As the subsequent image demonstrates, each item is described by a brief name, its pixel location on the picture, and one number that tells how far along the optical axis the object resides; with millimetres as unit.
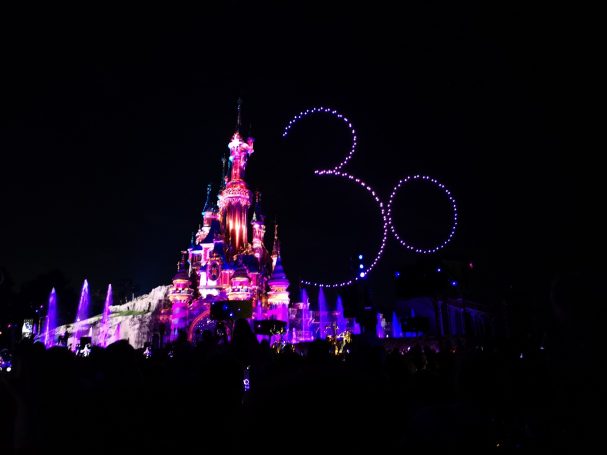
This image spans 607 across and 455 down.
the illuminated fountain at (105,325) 61250
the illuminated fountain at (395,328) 58091
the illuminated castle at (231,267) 52812
